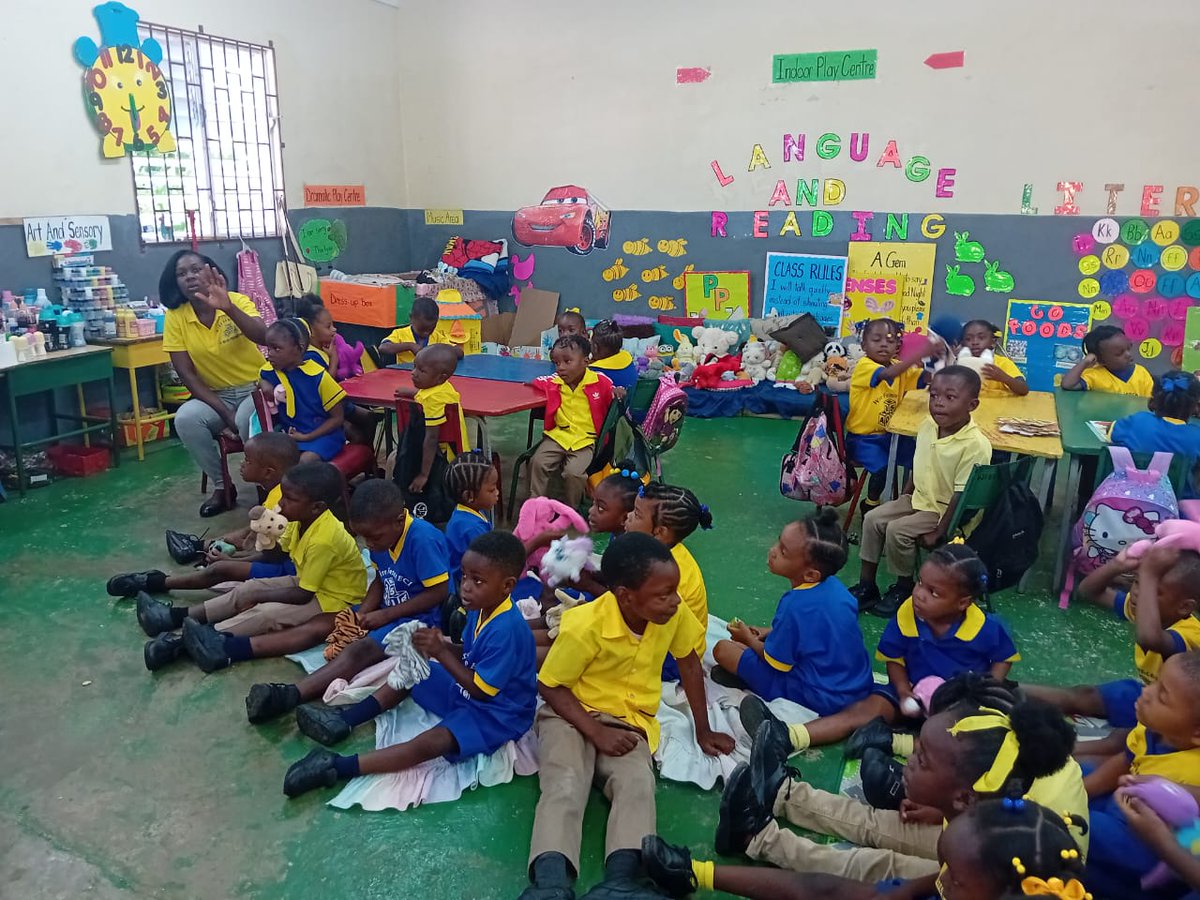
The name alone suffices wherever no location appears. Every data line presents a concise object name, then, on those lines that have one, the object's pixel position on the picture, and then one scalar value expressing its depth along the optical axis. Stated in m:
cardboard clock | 6.32
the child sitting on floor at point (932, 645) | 2.94
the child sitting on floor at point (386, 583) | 3.27
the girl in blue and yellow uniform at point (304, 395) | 4.90
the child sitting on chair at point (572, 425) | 4.94
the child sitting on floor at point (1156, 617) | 2.68
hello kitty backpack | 3.85
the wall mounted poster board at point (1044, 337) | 7.42
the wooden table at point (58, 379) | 5.53
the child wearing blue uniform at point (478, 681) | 2.74
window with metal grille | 6.99
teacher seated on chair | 5.38
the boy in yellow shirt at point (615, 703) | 2.52
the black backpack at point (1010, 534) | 4.03
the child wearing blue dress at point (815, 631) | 3.07
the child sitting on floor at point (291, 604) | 3.52
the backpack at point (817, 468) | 4.61
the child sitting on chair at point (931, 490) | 3.93
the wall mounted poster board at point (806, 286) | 8.12
